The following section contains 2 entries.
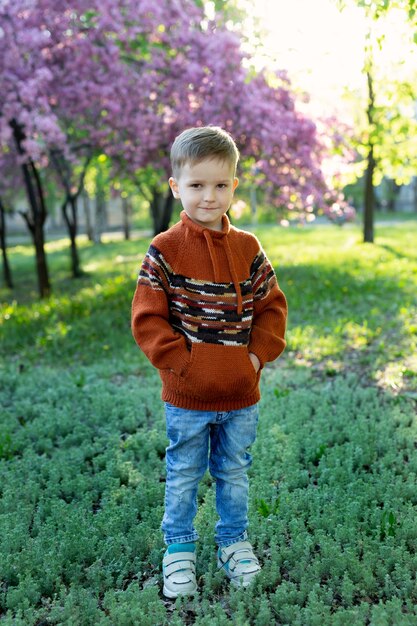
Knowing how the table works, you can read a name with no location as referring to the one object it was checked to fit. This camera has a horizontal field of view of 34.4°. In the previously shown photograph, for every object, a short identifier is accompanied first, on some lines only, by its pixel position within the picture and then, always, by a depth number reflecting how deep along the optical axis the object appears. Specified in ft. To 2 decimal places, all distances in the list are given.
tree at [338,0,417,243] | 47.70
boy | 9.16
